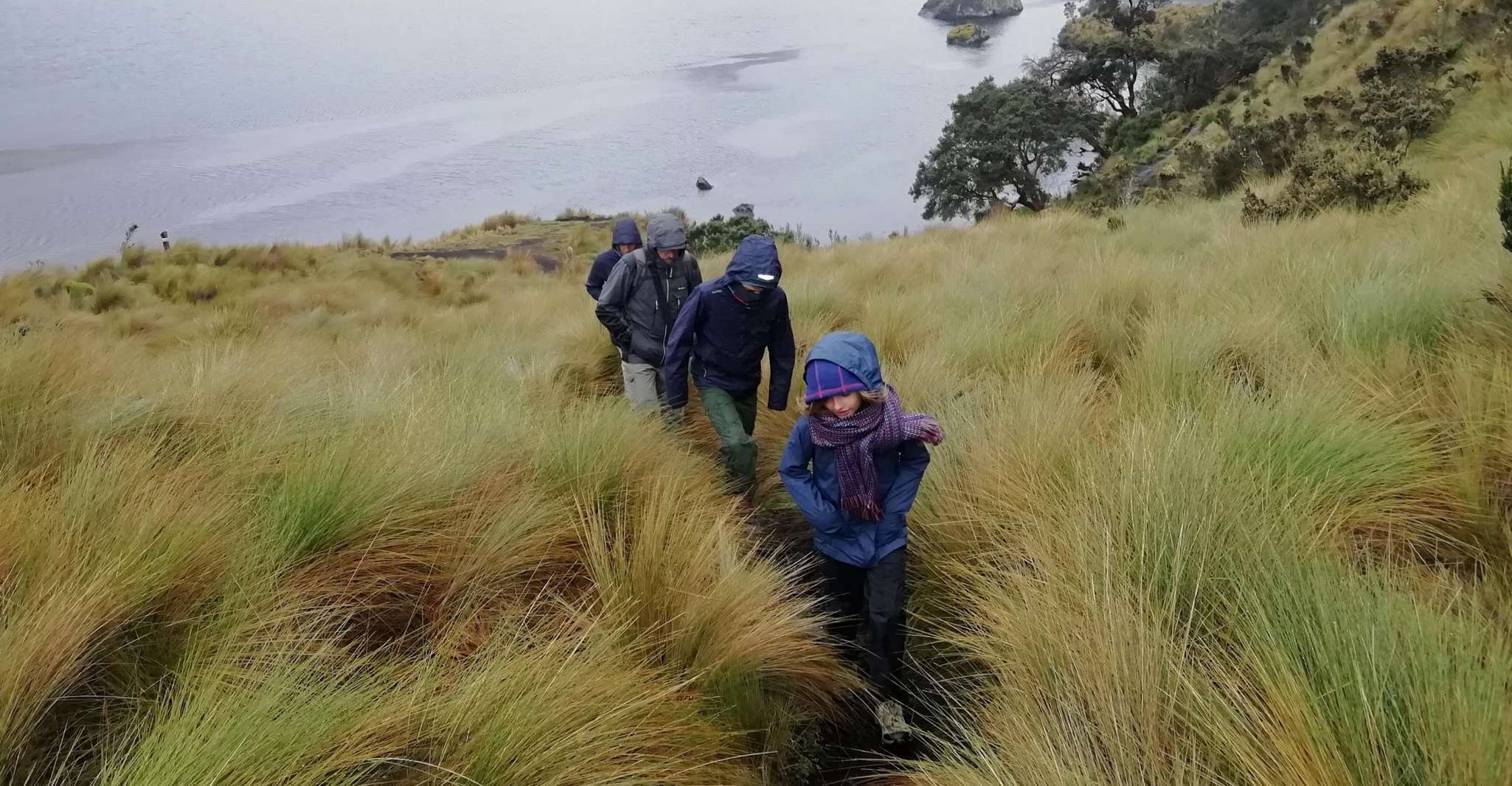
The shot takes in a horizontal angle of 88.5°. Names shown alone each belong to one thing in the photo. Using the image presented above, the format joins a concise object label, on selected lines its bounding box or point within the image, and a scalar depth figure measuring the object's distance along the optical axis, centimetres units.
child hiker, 292
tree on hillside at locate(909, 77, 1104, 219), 2992
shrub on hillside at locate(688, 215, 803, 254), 2458
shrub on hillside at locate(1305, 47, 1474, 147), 1065
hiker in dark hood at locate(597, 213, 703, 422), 529
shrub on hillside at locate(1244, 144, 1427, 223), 777
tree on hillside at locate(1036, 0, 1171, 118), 3403
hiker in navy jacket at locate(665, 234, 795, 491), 441
